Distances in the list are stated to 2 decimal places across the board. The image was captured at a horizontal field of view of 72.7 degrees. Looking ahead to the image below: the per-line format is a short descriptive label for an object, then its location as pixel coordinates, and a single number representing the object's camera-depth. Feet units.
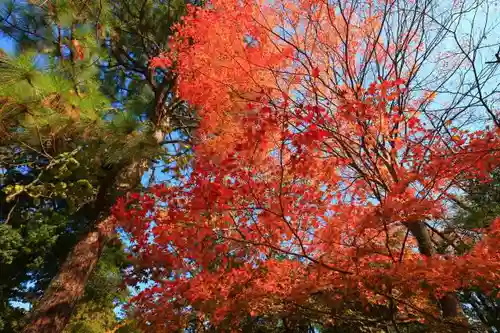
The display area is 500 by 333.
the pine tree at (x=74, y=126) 12.13
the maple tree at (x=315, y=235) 9.43
